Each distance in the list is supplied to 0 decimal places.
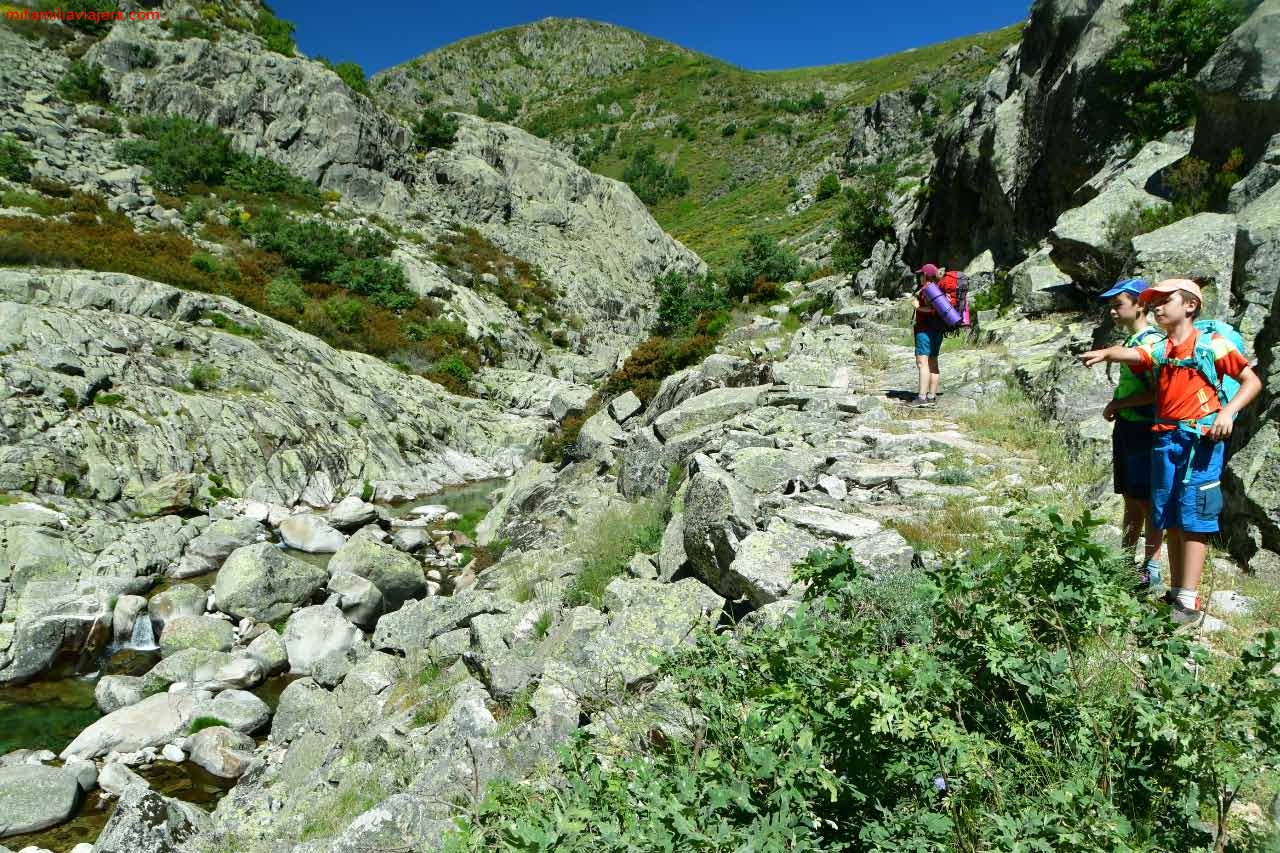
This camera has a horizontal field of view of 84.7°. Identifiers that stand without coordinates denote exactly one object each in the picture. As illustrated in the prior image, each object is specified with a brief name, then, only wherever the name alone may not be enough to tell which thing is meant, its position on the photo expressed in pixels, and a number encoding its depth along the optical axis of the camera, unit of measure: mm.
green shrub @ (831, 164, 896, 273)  29125
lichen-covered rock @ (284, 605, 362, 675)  11828
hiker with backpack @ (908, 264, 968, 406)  9250
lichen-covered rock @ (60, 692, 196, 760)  9367
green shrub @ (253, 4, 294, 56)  47381
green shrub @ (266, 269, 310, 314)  31547
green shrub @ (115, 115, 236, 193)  36500
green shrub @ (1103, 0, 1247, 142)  14156
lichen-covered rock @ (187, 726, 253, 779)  9086
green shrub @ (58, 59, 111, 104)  38938
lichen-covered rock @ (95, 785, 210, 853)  6629
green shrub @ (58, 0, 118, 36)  42781
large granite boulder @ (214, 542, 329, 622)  13555
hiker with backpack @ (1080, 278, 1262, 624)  4113
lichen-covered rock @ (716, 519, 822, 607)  5043
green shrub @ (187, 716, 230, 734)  9648
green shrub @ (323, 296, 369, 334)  33312
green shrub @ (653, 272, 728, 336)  29078
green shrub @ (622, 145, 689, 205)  89312
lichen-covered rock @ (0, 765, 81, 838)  7789
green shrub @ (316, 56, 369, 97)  50312
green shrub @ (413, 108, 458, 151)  53531
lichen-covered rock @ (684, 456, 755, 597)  5863
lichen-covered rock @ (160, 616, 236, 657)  12180
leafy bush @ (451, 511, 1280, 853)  2211
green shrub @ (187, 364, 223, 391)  22125
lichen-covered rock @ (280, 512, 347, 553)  17406
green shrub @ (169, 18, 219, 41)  43781
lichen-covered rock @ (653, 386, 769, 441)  11570
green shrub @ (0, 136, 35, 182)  30453
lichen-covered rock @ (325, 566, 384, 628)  13352
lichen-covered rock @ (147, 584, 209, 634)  13052
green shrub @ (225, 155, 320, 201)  39406
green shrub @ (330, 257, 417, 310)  36156
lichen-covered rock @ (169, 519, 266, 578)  15312
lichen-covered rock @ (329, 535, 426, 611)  14352
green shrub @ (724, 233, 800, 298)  31234
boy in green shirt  4734
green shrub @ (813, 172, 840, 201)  61312
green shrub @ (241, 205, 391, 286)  35438
